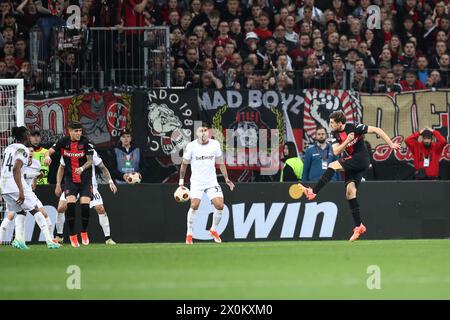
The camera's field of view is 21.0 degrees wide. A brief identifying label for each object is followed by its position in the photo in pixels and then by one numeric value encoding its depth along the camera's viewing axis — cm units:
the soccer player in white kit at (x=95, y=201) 2281
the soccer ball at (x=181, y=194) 2309
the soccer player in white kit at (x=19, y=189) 2055
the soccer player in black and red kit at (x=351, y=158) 2158
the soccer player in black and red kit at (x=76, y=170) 2256
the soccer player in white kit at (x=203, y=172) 2292
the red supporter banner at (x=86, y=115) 2458
